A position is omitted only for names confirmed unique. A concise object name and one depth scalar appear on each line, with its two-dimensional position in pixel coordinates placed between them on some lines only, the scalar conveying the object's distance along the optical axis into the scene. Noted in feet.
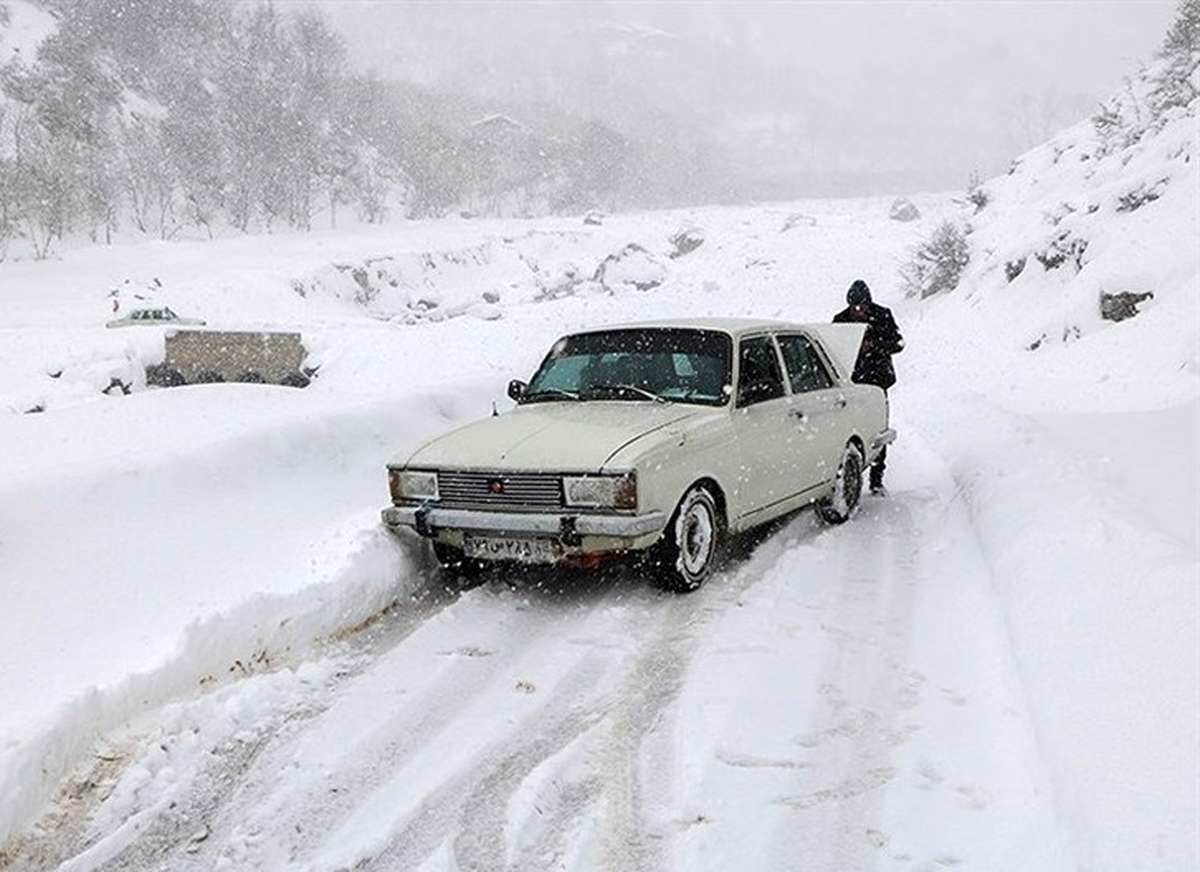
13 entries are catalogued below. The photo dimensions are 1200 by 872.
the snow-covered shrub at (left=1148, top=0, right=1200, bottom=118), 72.43
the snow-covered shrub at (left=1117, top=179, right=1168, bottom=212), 58.39
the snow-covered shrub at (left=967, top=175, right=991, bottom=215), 110.83
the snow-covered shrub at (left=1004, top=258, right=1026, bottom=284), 71.51
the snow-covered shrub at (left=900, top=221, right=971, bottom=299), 97.50
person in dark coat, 29.71
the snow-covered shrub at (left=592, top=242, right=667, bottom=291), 158.51
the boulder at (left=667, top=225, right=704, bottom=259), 191.64
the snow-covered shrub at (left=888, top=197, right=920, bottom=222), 216.13
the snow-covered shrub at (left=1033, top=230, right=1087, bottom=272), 61.77
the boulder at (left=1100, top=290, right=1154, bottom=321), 46.47
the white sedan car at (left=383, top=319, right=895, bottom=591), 17.43
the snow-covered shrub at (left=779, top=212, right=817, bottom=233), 205.57
